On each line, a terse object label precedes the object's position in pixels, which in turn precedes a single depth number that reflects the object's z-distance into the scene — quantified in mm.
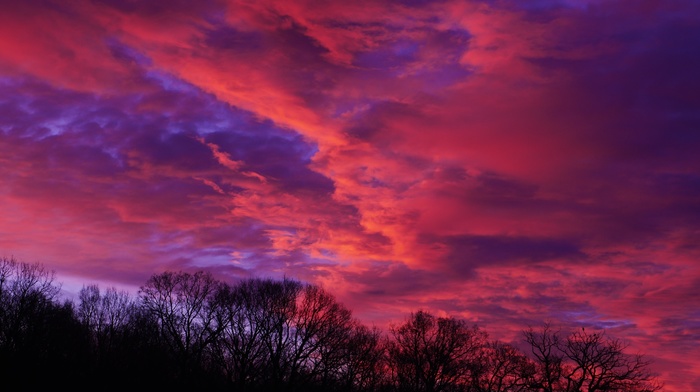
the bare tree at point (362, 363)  84750
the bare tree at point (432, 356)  89875
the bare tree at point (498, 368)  85650
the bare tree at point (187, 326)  80875
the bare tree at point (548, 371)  56062
